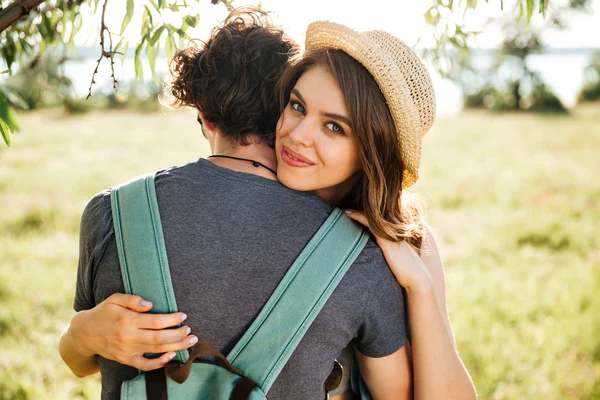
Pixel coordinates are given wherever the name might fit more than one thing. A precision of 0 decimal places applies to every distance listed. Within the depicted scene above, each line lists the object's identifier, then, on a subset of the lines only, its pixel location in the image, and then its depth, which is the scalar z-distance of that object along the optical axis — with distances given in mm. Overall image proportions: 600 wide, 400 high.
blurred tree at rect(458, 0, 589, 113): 15758
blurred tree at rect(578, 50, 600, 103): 17509
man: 1441
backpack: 1408
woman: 1669
